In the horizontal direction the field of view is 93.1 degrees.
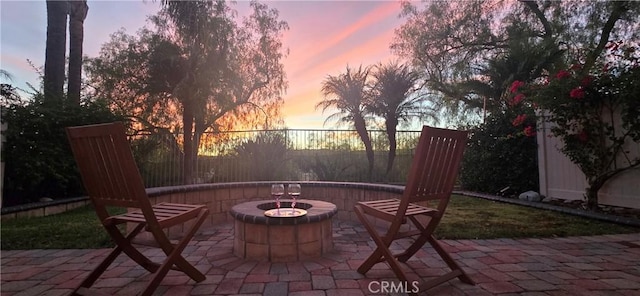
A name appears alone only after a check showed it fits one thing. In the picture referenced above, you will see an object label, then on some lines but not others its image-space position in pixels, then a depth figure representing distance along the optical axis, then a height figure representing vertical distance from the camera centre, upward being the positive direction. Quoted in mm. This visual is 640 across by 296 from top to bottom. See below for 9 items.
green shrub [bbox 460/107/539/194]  6102 +34
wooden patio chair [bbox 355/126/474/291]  2006 -245
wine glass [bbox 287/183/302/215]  2783 -279
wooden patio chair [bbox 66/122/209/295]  1863 -215
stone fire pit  2596 -671
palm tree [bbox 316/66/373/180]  8562 +1889
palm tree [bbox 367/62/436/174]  8320 +1767
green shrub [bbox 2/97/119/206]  4734 +134
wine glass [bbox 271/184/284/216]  2773 -278
